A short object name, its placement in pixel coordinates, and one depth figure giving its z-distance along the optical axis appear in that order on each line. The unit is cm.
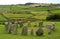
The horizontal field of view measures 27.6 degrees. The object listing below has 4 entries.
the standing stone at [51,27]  1604
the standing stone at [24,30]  1437
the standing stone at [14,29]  1471
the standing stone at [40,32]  1437
